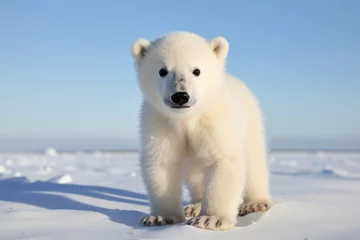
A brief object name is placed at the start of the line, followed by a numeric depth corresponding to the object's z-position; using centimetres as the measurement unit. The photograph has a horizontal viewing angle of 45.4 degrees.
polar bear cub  330
